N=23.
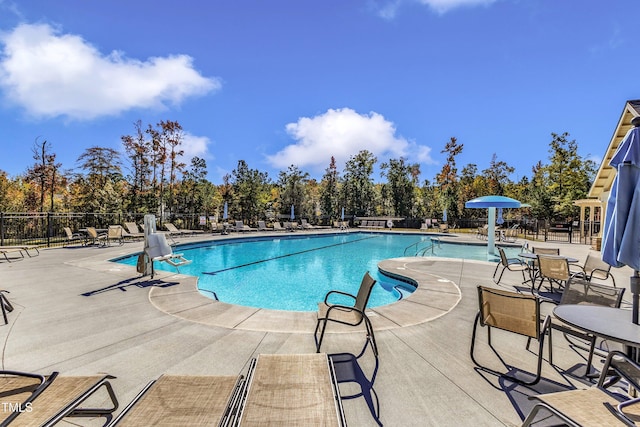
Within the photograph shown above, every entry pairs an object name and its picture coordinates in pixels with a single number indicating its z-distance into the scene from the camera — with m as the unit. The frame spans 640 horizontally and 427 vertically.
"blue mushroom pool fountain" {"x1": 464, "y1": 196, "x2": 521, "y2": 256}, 9.83
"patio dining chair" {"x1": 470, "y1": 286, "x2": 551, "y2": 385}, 2.37
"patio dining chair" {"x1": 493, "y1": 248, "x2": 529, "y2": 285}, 6.08
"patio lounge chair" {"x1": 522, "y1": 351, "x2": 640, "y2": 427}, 1.35
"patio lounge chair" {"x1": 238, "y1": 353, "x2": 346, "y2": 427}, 1.34
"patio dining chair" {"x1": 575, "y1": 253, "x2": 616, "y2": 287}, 5.01
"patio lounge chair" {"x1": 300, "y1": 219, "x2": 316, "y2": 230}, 22.67
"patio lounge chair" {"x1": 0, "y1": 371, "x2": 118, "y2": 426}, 1.34
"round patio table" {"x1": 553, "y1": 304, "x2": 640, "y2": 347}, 1.85
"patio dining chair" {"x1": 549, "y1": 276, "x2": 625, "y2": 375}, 2.69
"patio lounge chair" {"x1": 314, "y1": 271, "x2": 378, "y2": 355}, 2.82
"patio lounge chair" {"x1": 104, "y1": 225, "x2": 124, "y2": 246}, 11.47
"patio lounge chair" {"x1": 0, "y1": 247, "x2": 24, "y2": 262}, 7.29
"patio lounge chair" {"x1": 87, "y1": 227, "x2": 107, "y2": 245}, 10.91
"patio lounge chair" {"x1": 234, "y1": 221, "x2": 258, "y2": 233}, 18.30
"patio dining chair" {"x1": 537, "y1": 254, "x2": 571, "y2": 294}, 4.99
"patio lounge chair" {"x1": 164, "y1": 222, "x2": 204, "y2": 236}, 14.38
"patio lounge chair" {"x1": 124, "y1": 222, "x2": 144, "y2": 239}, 13.10
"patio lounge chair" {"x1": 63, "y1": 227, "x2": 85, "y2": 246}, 10.87
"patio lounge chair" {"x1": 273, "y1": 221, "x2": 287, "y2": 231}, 20.28
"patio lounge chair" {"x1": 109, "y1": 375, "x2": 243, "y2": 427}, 1.32
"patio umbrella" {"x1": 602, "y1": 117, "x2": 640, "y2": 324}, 2.14
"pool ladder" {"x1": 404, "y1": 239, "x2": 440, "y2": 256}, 12.04
